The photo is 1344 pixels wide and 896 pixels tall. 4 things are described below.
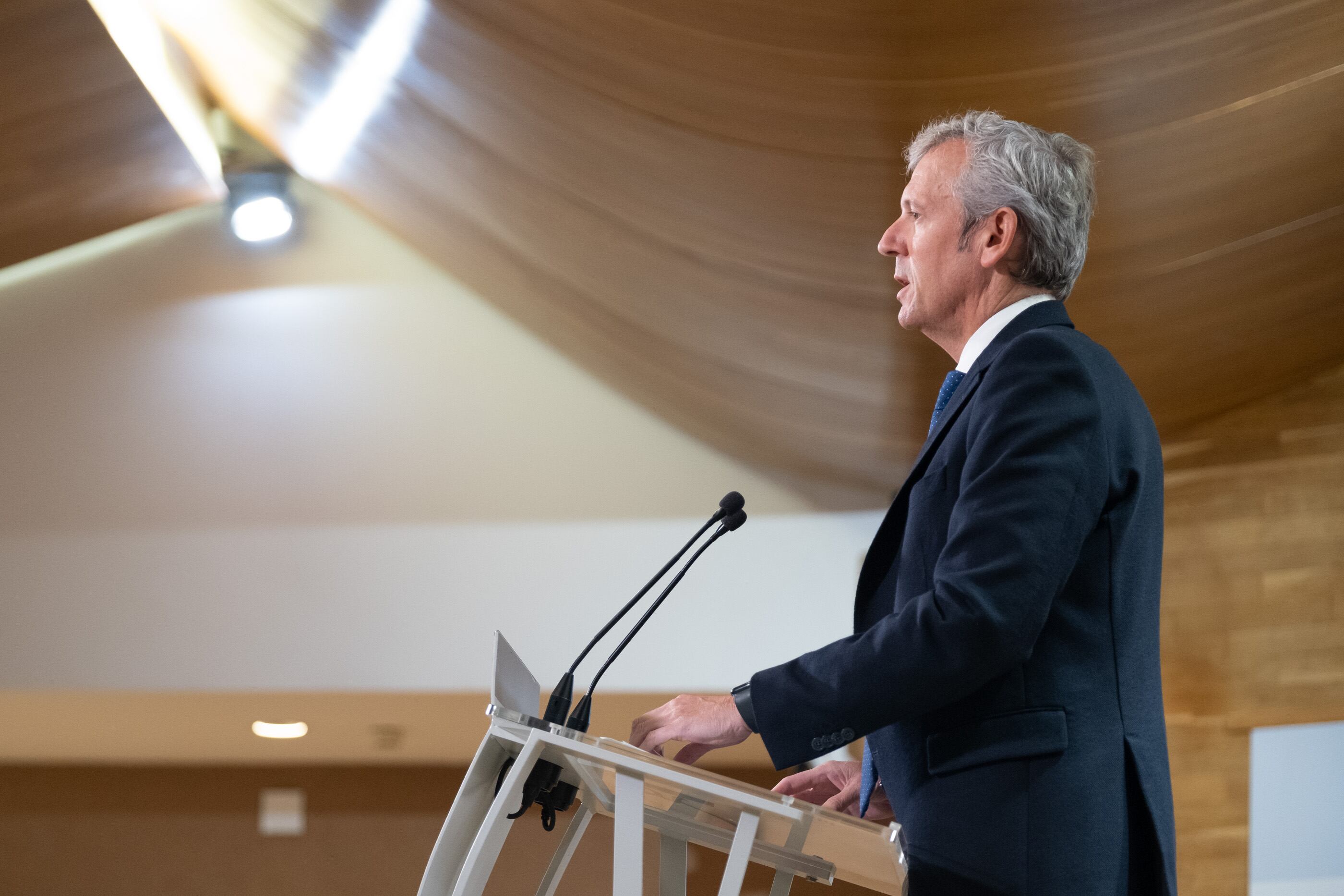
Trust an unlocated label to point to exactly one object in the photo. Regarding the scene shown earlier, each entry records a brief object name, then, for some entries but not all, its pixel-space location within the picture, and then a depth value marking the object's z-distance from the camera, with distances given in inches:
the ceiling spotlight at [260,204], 376.6
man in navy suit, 189.2
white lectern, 188.4
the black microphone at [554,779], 191.5
